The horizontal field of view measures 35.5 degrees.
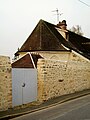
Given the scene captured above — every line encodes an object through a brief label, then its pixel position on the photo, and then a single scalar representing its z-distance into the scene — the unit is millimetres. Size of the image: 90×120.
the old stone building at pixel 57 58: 8449
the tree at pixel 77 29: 30725
